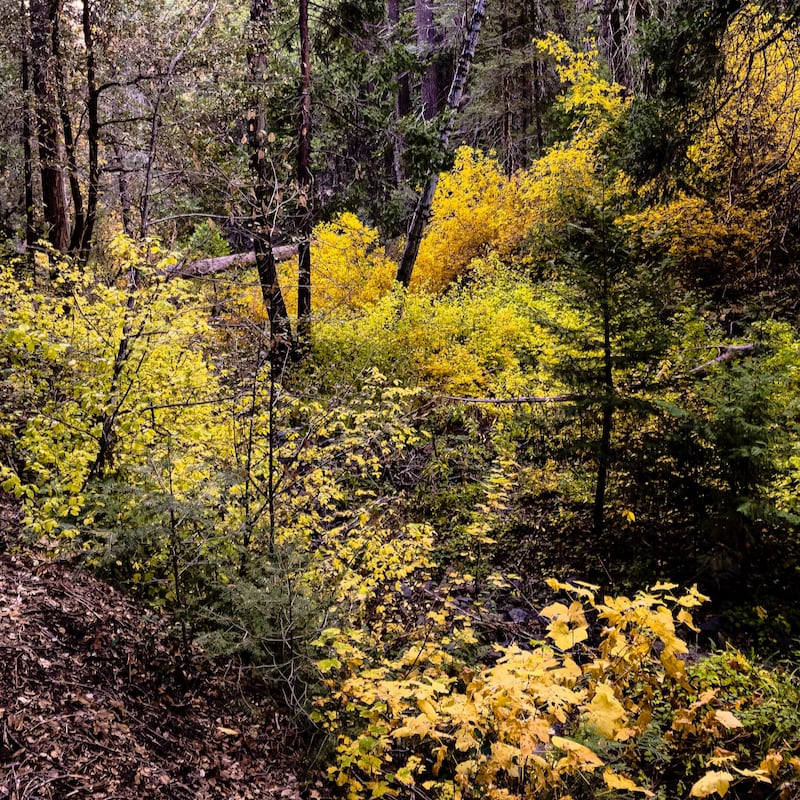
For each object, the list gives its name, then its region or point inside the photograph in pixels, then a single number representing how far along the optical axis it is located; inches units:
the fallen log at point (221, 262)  542.6
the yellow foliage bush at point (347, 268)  438.9
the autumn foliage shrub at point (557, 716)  103.7
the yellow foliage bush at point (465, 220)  506.9
